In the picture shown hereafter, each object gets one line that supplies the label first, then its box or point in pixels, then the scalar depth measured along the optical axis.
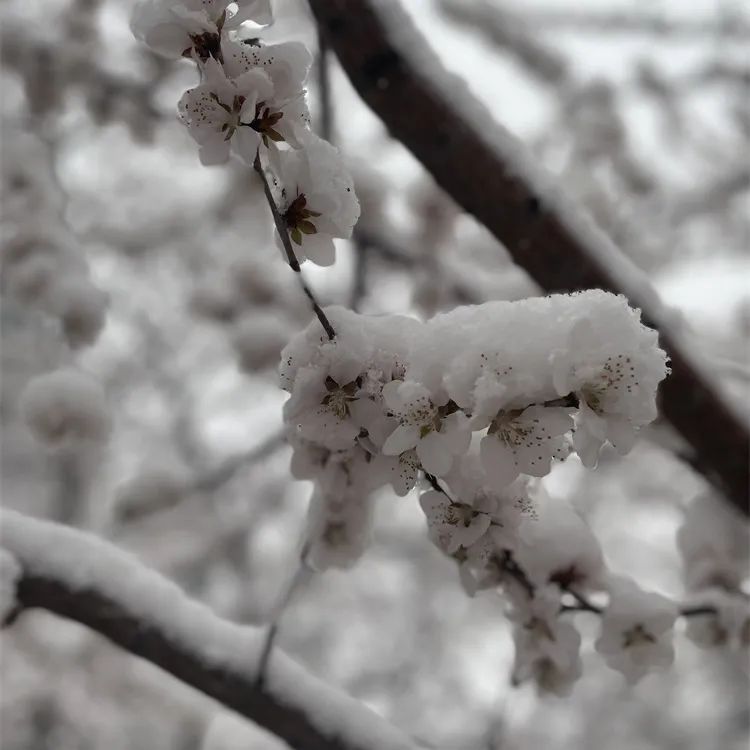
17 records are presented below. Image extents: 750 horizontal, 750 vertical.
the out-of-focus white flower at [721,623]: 0.96
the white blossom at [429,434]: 0.78
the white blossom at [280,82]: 0.79
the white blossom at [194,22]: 0.79
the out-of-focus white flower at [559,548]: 0.89
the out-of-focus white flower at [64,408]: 1.09
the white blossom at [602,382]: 0.76
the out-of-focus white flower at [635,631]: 0.91
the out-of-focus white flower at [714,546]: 1.01
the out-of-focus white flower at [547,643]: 0.89
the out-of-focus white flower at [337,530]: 0.88
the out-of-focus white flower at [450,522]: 0.82
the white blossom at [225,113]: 0.79
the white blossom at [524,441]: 0.77
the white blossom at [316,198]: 0.80
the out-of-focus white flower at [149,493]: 1.78
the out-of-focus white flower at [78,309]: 1.11
